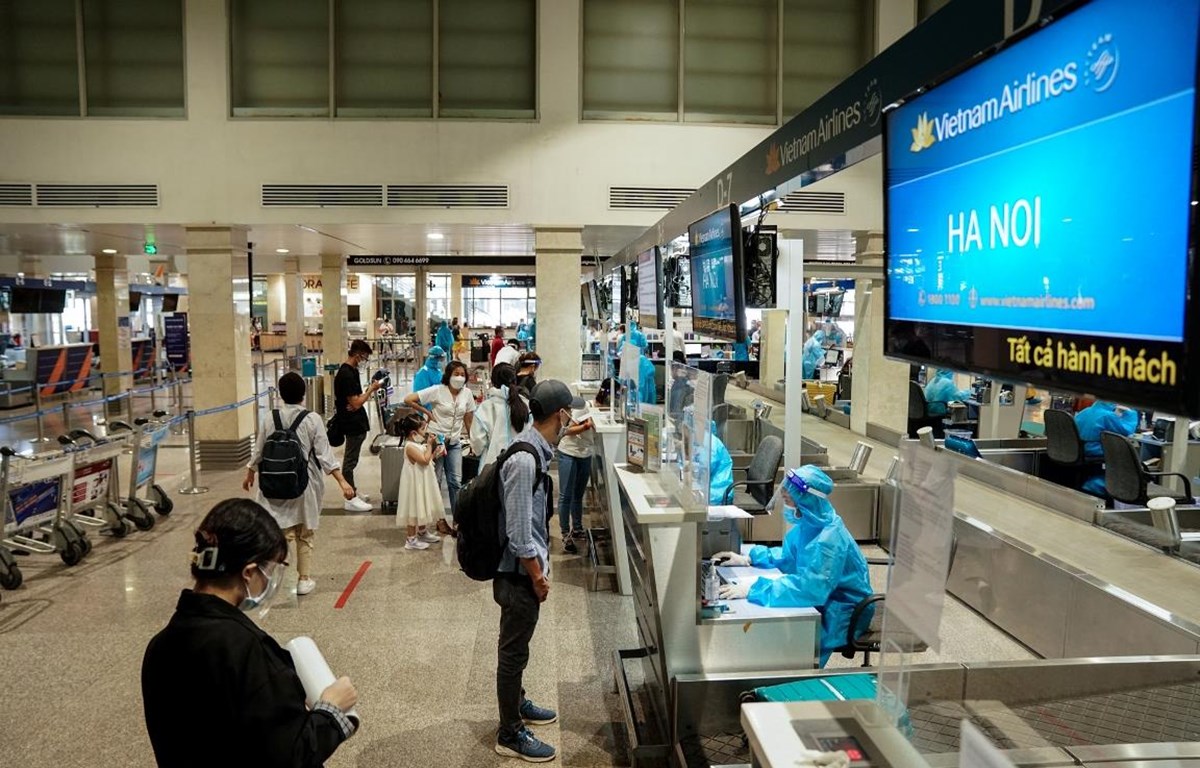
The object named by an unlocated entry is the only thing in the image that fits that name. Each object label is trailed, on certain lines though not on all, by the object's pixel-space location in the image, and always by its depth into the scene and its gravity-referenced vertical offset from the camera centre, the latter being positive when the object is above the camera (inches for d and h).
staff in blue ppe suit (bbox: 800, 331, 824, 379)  691.4 -27.2
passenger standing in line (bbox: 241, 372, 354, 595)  221.8 -39.6
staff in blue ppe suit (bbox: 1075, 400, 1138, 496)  307.0 -38.4
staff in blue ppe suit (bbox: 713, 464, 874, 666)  152.9 -46.4
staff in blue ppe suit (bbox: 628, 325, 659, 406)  307.9 -17.9
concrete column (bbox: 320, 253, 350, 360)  611.2 +14.2
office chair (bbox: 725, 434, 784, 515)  275.3 -51.8
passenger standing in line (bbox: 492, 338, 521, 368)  527.1 -19.3
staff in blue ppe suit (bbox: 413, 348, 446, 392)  358.6 -20.2
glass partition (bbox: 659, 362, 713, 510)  138.3 -20.4
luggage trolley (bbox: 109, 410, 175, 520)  299.2 -53.0
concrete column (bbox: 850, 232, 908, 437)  418.6 -25.4
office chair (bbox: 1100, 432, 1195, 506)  253.1 -46.4
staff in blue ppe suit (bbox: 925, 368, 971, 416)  441.1 -37.2
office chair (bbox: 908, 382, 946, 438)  433.1 -47.5
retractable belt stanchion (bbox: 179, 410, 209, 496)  354.9 -61.0
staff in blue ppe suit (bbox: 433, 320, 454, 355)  687.1 -10.5
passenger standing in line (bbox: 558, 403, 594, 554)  274.8 -50.7
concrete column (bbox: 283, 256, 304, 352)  827.4 +31.0
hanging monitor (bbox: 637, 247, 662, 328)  290.7 +13.4
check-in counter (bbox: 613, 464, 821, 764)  142.6 -55.8
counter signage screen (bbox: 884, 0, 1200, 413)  52.2 +9.1
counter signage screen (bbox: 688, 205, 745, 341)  174.7 +11.7
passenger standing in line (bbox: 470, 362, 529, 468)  269.4 -31.8
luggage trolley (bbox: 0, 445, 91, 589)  240.2 -58.0
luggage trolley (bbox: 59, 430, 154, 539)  273.0 -53.8
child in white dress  271.9 -52.1
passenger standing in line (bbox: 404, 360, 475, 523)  293.7 -31.1
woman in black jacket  76.4 -33.6
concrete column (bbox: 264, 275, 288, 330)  1421.0 +46.0
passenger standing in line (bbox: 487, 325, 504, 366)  644.6 -14.5
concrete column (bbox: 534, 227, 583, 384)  402.3 +14.5
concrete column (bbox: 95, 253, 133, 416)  634.2 +5.3
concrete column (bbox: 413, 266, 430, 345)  901.2 +20.1
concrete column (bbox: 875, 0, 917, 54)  390.0 +145.8
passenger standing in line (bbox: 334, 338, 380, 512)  338.0 -34.2
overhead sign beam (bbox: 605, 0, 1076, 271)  86.7 +33.0
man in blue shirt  143.0 -41.1
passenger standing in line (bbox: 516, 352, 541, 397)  329.1 -18.8
